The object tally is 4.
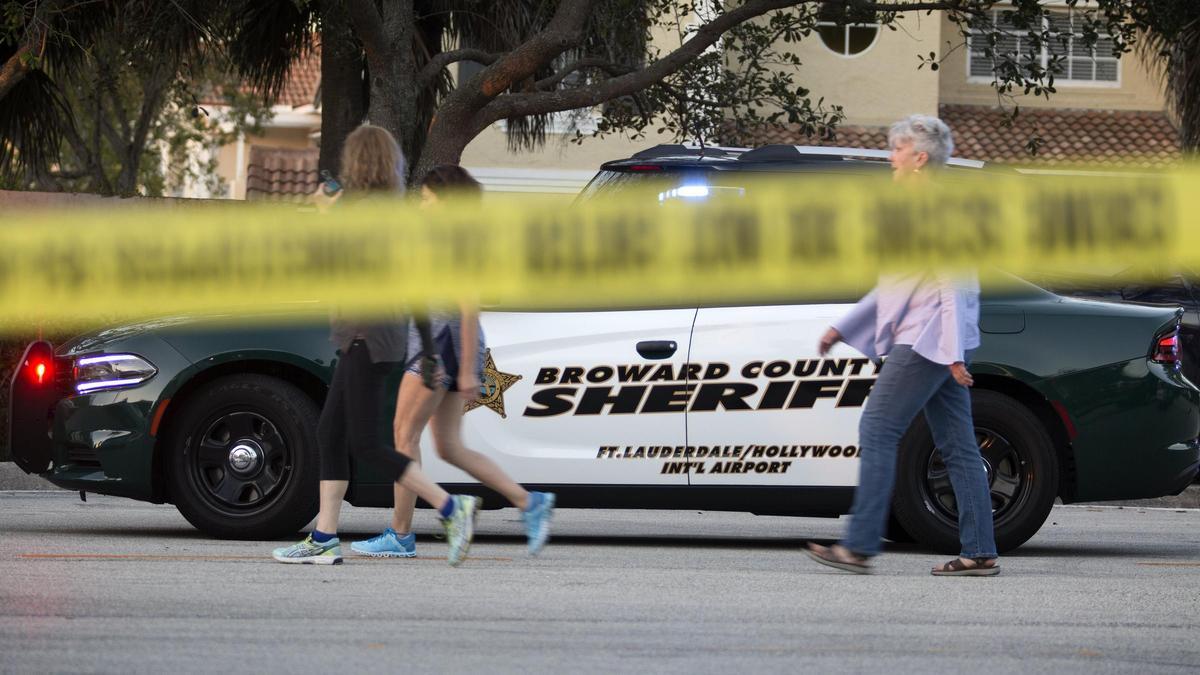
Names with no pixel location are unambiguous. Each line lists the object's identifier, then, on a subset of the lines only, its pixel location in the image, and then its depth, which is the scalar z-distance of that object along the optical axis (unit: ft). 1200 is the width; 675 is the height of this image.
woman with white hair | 50.80
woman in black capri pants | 52.19
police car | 58.34
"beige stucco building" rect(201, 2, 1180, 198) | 189.98
